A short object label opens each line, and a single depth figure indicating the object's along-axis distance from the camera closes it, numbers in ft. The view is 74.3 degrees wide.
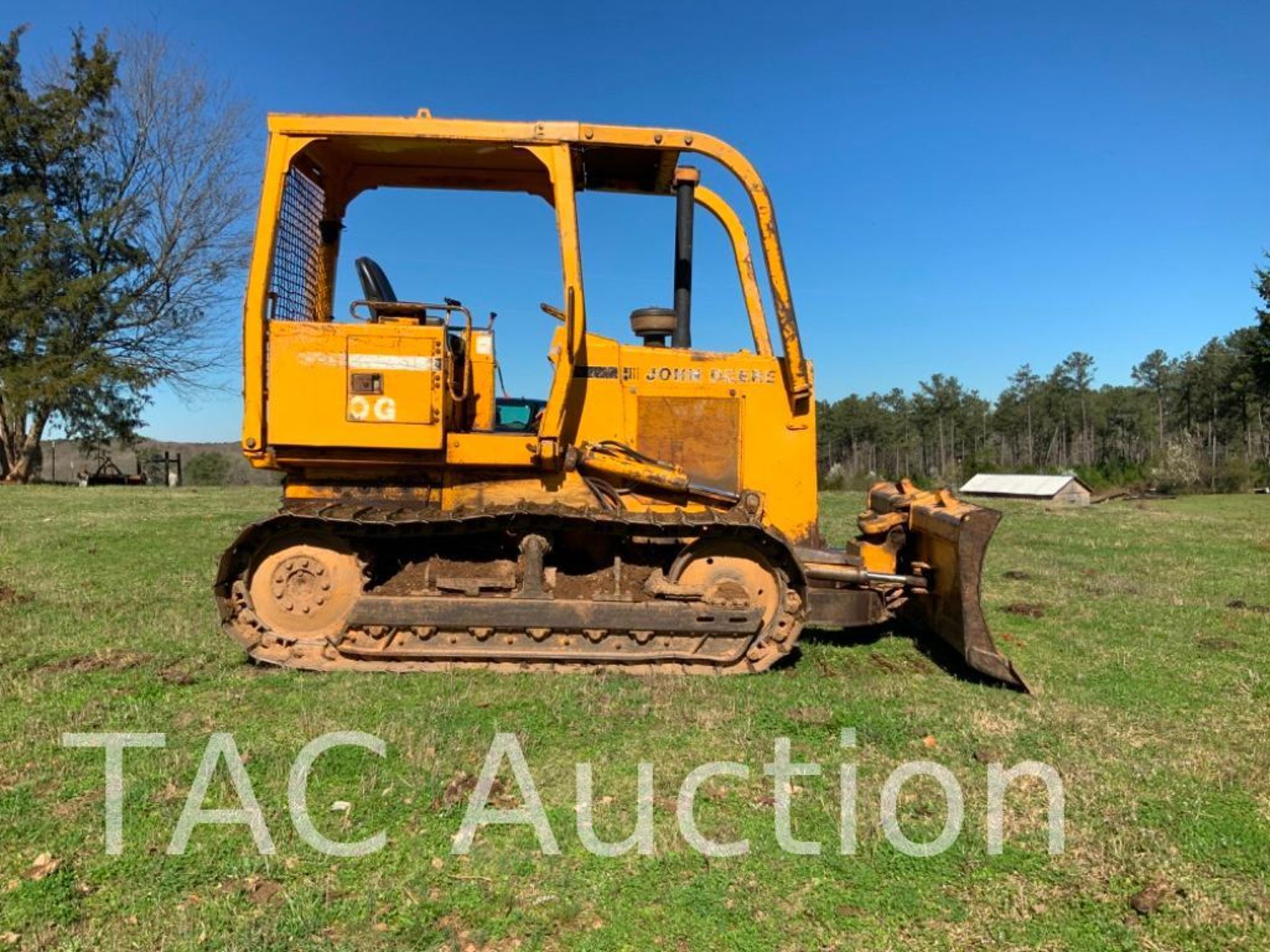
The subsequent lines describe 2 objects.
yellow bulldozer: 18.24
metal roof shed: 110.42
